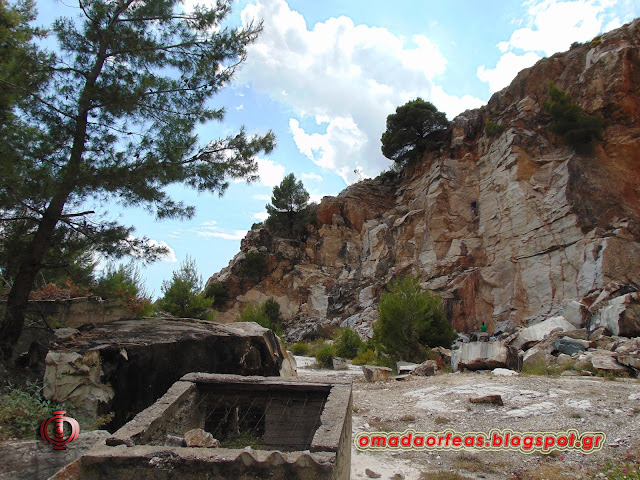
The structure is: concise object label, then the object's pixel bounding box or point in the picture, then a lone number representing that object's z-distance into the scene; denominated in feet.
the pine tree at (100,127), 17.94
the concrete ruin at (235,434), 7.21
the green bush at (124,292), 19.80
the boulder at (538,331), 40.50
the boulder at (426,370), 33.55
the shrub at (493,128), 77.46
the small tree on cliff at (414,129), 96.63
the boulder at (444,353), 40.58
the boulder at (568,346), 32.60
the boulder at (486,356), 32.09
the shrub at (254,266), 105.29
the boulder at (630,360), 25.99
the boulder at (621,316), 35.29
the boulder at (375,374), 33.24
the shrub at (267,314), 77.46
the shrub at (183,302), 64.13
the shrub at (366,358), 48.71
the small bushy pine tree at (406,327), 45.19
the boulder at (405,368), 36.50
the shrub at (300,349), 71.09
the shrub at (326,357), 49.14
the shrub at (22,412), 12.78
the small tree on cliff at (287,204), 115.85
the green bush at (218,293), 102.12
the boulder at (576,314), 44.04
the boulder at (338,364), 46.12
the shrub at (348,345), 58.39
